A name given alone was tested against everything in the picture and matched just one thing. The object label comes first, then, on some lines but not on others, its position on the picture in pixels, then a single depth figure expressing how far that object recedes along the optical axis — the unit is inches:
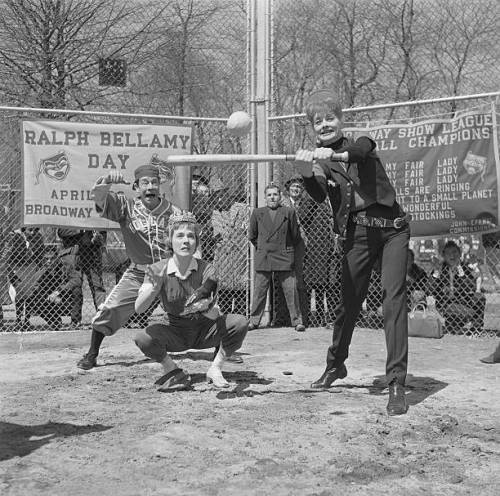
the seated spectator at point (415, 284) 339.0
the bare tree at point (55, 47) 482.6
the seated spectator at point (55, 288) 350.3
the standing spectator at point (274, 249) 339.0
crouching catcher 208.7
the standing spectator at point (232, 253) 356.8
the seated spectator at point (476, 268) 356.5
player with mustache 246.8
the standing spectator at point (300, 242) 344.5
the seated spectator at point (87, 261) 351.3
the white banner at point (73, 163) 327.9
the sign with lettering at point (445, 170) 302.8
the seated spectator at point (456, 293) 325.7
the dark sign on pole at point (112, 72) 460.8
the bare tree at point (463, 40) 326.0
